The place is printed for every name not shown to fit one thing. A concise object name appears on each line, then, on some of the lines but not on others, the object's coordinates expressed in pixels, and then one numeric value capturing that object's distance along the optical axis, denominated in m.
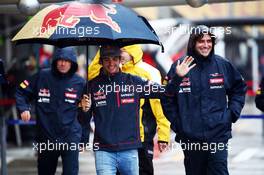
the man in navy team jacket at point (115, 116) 14.48
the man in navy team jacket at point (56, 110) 17.18
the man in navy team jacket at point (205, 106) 14.84
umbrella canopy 14.43
